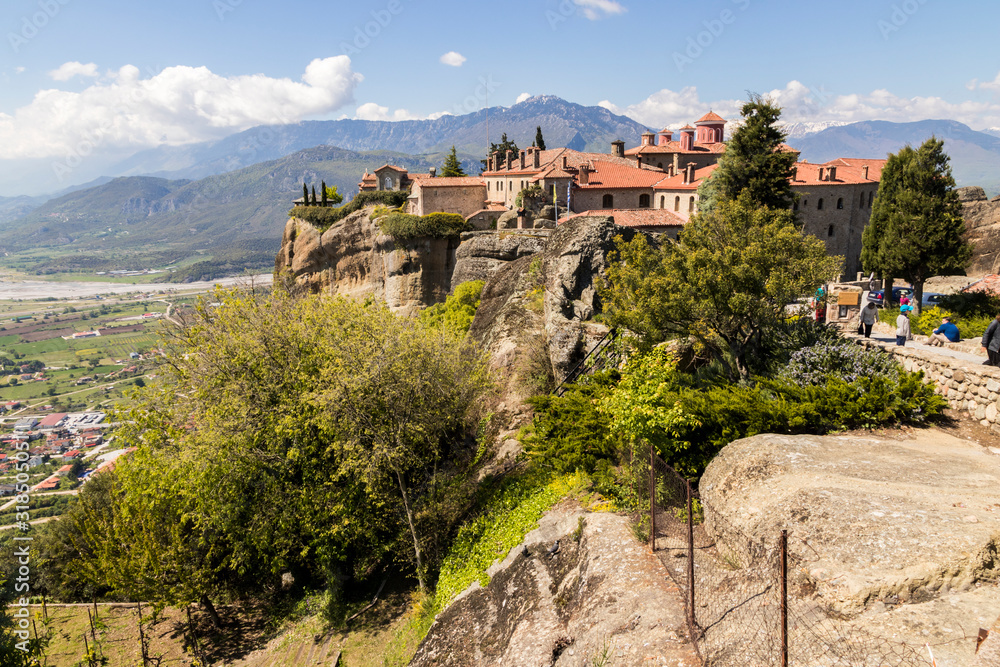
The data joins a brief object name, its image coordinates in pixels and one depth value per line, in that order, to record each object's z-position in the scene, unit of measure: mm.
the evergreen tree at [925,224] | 25641
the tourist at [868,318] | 17047
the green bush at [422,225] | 47625
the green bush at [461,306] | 32194
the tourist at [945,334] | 16953
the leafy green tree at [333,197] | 65363
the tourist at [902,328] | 15984
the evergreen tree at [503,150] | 69062
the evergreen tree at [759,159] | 30766
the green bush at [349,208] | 58969
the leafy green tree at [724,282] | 13984
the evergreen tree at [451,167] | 67750
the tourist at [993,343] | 12750
